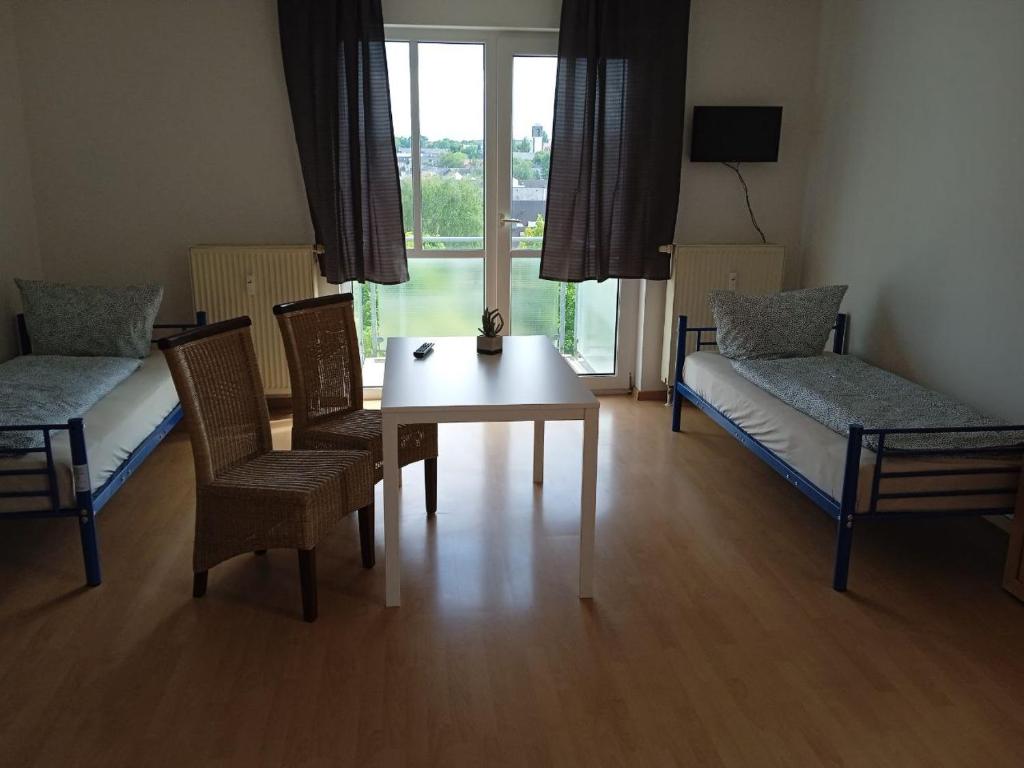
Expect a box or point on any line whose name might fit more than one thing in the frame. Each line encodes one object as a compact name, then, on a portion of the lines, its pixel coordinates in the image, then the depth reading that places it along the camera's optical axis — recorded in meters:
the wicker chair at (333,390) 3.26
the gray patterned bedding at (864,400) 3.01
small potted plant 3.46
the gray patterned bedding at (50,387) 3.10
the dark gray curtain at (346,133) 4.51
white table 2.71
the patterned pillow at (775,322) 4.30
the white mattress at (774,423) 3.05
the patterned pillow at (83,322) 4.16
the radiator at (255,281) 4.71
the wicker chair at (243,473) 2.67
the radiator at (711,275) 5.03
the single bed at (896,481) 2.89
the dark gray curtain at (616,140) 4.68
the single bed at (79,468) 2.78
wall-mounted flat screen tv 4.86
